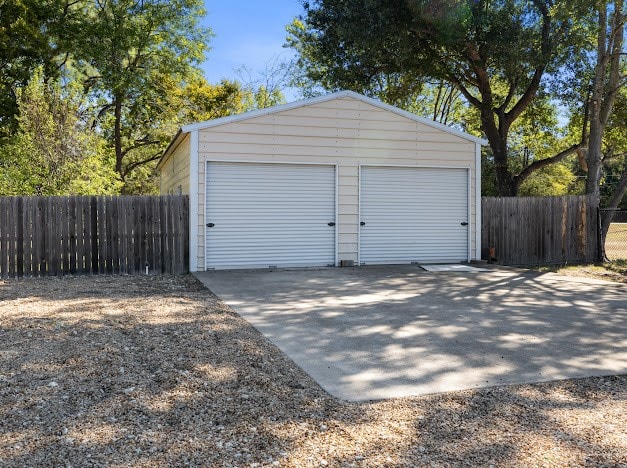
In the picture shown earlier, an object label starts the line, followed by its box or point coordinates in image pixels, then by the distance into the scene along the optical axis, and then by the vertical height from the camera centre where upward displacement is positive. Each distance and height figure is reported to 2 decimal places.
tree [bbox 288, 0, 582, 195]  14.04 +4.98
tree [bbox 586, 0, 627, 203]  13.98 +3.87
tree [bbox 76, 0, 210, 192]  20.38 +6.49
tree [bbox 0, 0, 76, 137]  19.73 +6.77
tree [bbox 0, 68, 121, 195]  13.55 +1.80
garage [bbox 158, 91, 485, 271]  10.42 +0.68
